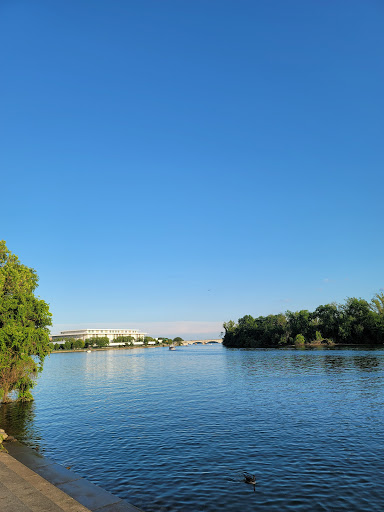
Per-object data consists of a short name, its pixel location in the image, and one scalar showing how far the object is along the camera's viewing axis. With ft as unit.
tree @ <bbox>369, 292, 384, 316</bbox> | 594.08
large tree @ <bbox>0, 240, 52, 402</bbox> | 130.52
